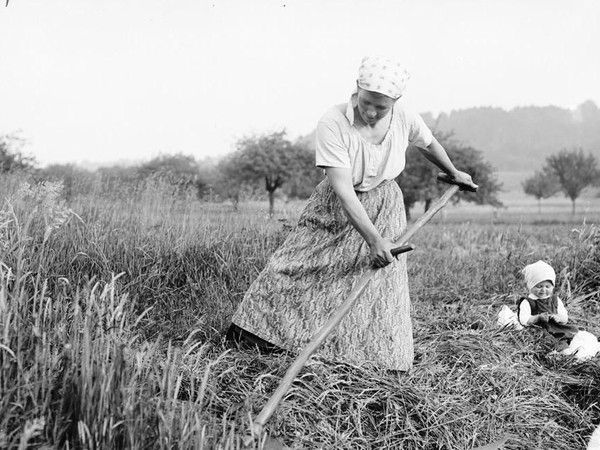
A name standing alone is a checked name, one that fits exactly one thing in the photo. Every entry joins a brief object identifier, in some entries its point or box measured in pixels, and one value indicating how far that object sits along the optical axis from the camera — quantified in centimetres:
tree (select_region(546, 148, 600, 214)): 5453
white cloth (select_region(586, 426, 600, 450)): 303
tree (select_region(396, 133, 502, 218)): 3181
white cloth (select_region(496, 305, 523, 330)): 420
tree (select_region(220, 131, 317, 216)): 3769
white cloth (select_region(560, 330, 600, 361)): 392
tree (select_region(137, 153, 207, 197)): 4911
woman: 297
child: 418
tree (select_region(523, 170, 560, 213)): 6153
